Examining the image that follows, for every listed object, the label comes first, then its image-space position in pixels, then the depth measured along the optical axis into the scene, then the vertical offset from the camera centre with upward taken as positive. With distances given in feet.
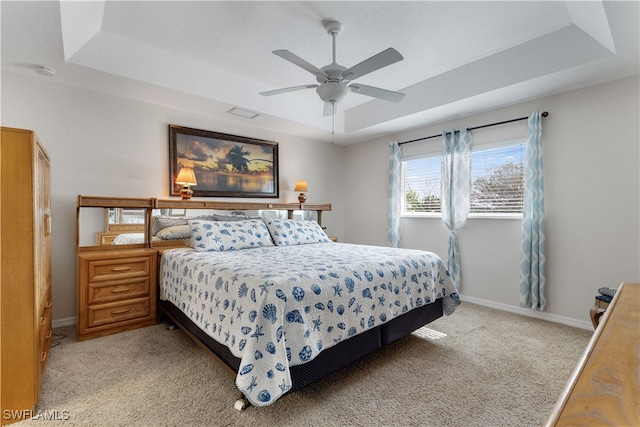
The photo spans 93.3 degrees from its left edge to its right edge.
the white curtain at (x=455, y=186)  12.62 +0.94
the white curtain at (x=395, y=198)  15.17 +0.49
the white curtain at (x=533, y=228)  10.54 -0.70
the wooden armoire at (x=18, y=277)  5.11 -1.25
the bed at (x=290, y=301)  5.09 -2.04
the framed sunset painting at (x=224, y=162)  12.01 +1.92
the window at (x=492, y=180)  11.57 +1.18
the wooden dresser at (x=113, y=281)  8.55 -2.26
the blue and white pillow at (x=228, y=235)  9.59 -0.97
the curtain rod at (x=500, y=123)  10.67 +3.33
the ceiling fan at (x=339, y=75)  7.07 +3.39
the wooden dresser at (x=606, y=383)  1.61 -1.11
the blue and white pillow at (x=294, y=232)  11.42 -1.01
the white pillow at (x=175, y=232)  10.73 -0.95
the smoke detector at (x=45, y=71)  8.64 +3.91
